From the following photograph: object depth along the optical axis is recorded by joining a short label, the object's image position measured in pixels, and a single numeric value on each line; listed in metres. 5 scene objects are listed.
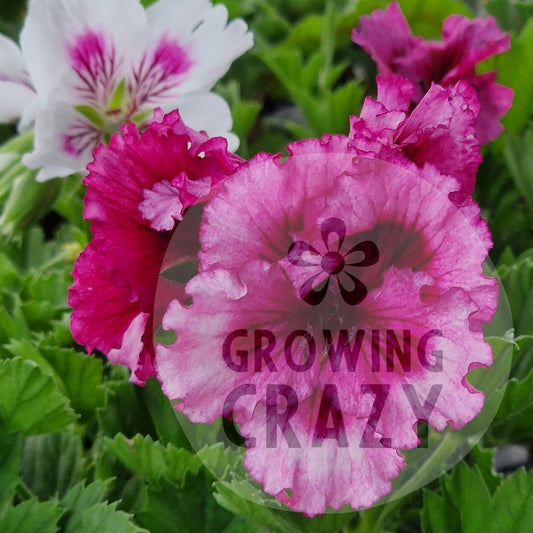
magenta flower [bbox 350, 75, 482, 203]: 0.24
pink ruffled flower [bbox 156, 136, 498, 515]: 0.23
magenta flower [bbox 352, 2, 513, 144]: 0.32
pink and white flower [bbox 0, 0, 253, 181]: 0.30
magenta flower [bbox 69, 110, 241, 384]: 0.24
